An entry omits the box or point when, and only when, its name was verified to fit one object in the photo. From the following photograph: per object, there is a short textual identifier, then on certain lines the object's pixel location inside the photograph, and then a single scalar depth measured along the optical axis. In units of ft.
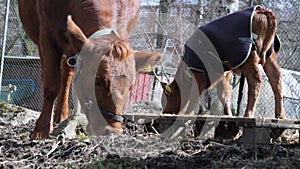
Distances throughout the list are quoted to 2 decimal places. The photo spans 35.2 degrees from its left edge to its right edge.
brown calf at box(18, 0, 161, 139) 13.60
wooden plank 15.10
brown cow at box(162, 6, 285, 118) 19.69
